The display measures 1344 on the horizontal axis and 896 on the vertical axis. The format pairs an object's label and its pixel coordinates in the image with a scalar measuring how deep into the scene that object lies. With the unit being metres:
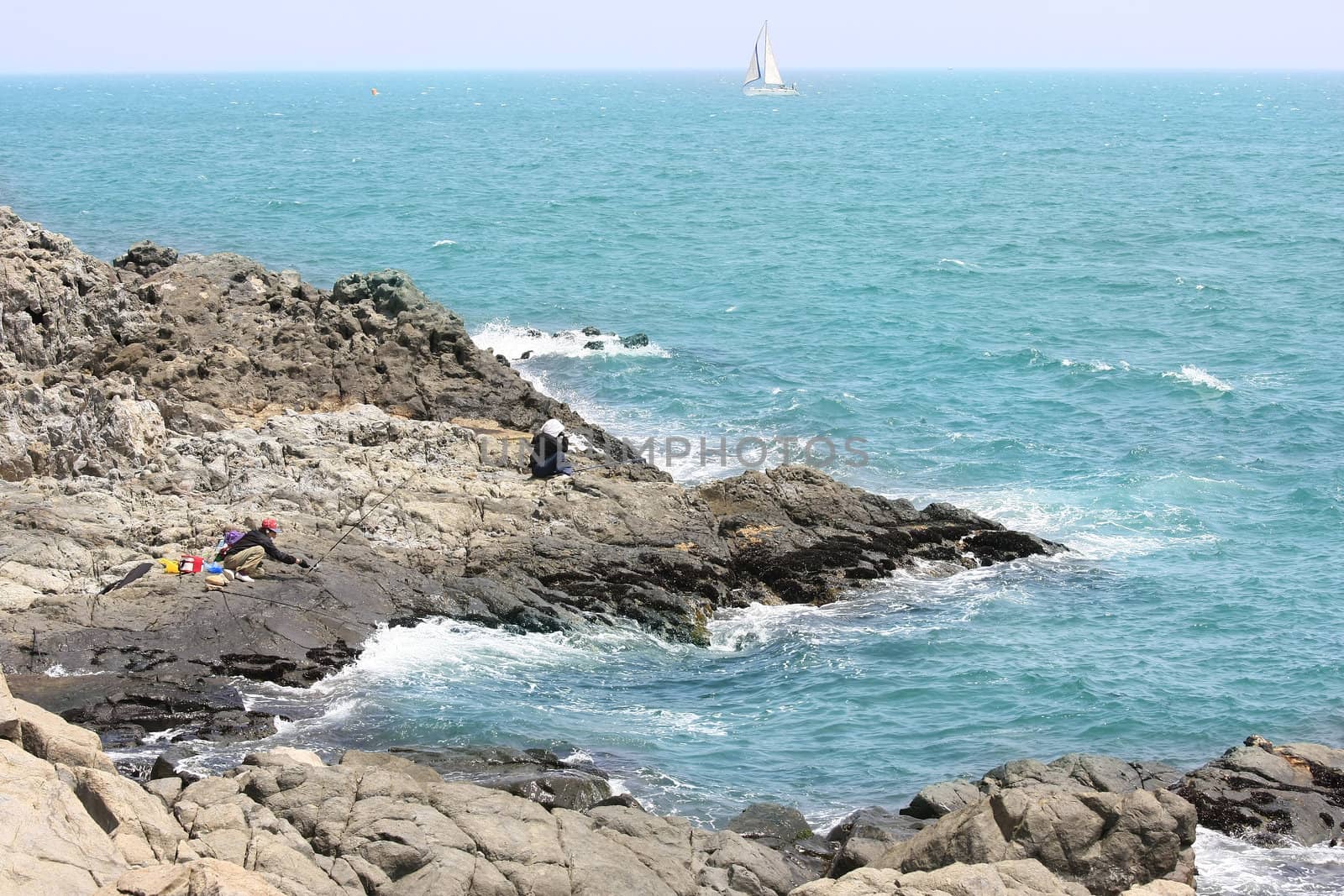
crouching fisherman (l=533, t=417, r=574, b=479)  30.58
